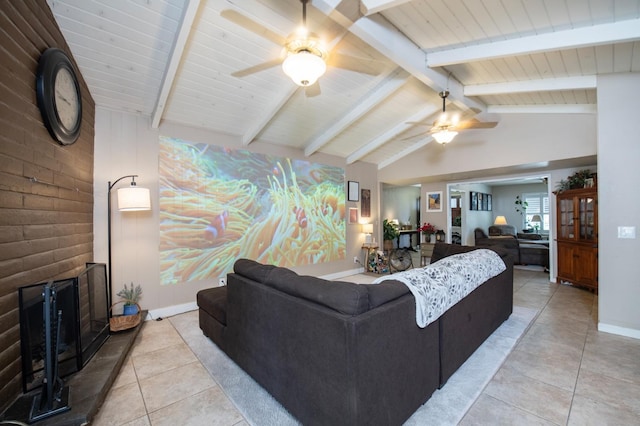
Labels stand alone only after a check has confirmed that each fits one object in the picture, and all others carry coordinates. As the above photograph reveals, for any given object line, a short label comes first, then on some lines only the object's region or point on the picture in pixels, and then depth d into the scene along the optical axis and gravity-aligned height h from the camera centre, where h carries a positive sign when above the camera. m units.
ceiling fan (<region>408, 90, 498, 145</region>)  3.62 +1.15
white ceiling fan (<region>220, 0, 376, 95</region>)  1.93 +1.17
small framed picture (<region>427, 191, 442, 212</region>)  6.95 +0.26
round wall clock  1.99 +0.98
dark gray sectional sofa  1.34 -0.80
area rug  1.74 -1.32
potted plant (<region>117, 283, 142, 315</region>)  2.97 -0.97
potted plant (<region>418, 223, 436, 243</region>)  6.93 -0.48
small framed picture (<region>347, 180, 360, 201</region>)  6.03 +0.48
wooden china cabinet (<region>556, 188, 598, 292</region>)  4.43 -0.48
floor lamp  2.97 +0.17
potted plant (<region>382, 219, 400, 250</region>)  7.34 -0.58
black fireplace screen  1.68 -0.81
